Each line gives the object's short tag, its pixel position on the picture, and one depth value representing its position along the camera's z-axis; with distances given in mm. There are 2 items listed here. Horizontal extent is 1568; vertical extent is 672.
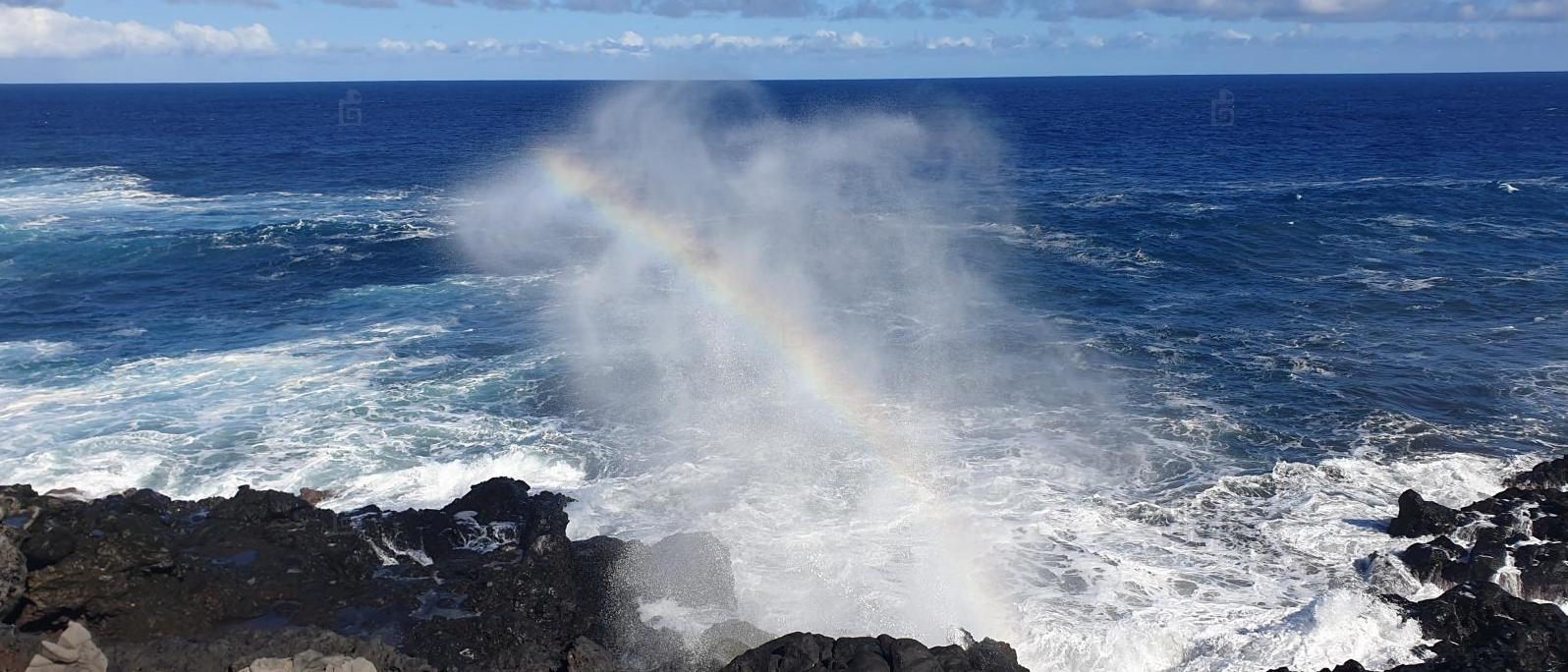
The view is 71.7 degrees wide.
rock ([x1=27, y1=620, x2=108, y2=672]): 18672
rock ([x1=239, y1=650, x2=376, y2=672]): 18797
